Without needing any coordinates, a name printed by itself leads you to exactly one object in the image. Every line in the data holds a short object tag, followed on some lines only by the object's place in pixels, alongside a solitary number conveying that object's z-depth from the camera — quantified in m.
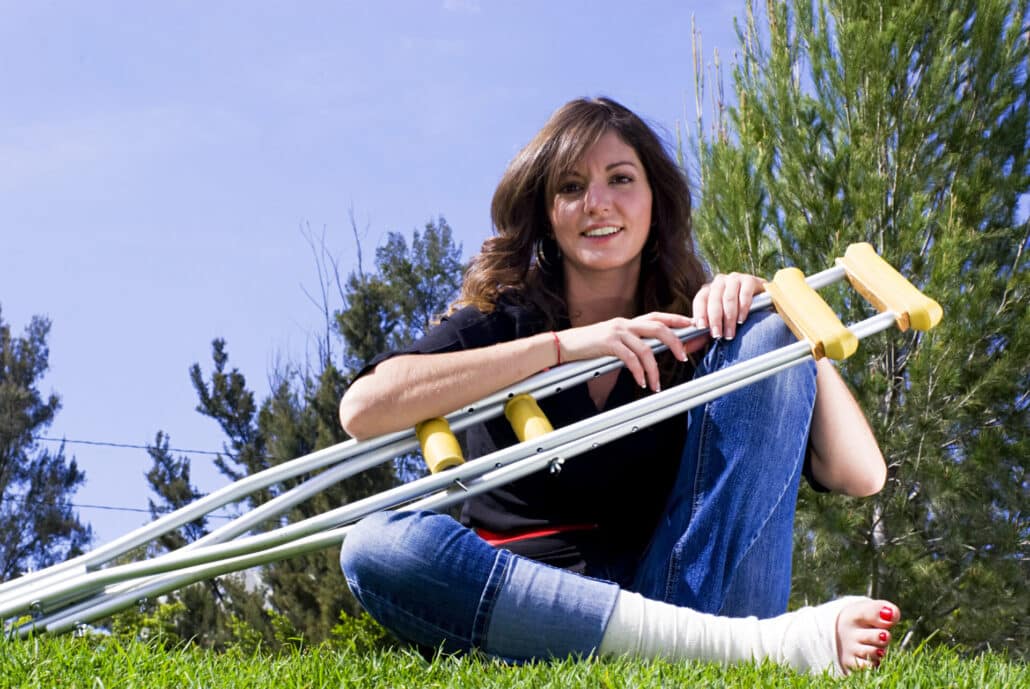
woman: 1.76
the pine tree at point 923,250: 5.42
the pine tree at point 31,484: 13.33
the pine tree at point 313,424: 8.09
